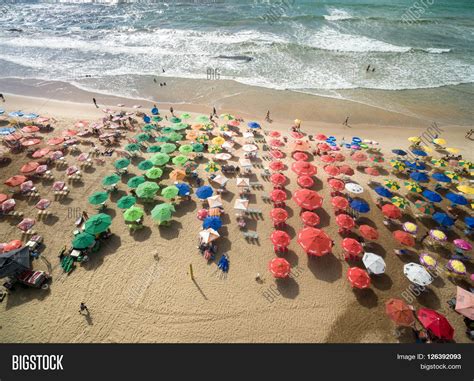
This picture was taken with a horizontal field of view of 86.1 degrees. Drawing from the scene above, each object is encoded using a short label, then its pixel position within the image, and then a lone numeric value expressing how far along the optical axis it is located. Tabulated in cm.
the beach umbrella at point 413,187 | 2153
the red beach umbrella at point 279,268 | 1590
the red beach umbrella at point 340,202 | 1998
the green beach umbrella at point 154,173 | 2245
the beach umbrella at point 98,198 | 2019
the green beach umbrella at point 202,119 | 3116
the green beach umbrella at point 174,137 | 2766
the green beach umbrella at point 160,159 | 2400
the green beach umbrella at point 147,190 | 2081
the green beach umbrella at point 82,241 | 1722
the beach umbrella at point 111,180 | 2178
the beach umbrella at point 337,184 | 2158
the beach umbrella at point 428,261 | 1684
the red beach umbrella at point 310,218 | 1878
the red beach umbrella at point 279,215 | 1912
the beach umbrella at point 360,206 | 1954
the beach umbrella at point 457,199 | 2033
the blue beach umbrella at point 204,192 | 2089
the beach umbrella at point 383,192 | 2080
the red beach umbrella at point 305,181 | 2169
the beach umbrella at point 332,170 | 2298
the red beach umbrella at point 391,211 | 1911
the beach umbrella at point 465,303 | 1434
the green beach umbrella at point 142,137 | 2744
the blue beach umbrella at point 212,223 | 1850
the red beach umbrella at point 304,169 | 2258
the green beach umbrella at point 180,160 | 2394
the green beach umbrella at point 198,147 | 2645
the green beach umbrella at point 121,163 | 2361
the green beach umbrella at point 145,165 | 2333
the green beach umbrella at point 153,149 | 2636
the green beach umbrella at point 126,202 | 1986
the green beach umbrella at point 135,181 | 2186
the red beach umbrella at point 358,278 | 1541
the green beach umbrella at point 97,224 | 1788
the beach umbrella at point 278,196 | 2059
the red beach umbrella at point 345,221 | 1867
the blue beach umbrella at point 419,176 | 2236
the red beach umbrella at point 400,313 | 1390
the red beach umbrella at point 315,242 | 1667
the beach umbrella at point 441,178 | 2277
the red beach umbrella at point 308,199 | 1961
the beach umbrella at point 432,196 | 2062
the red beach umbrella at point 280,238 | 1748
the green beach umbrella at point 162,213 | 1897
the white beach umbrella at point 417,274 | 1552
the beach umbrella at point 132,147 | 2596
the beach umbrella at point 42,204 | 2041
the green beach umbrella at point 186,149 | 2579
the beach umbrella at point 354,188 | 2103
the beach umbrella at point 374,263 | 1616
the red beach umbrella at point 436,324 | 1327
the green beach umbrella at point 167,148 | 2601
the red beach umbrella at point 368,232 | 1791
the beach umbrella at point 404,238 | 1756
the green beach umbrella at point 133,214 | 1894
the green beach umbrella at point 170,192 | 2061
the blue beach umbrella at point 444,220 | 1866
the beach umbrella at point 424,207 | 2002
